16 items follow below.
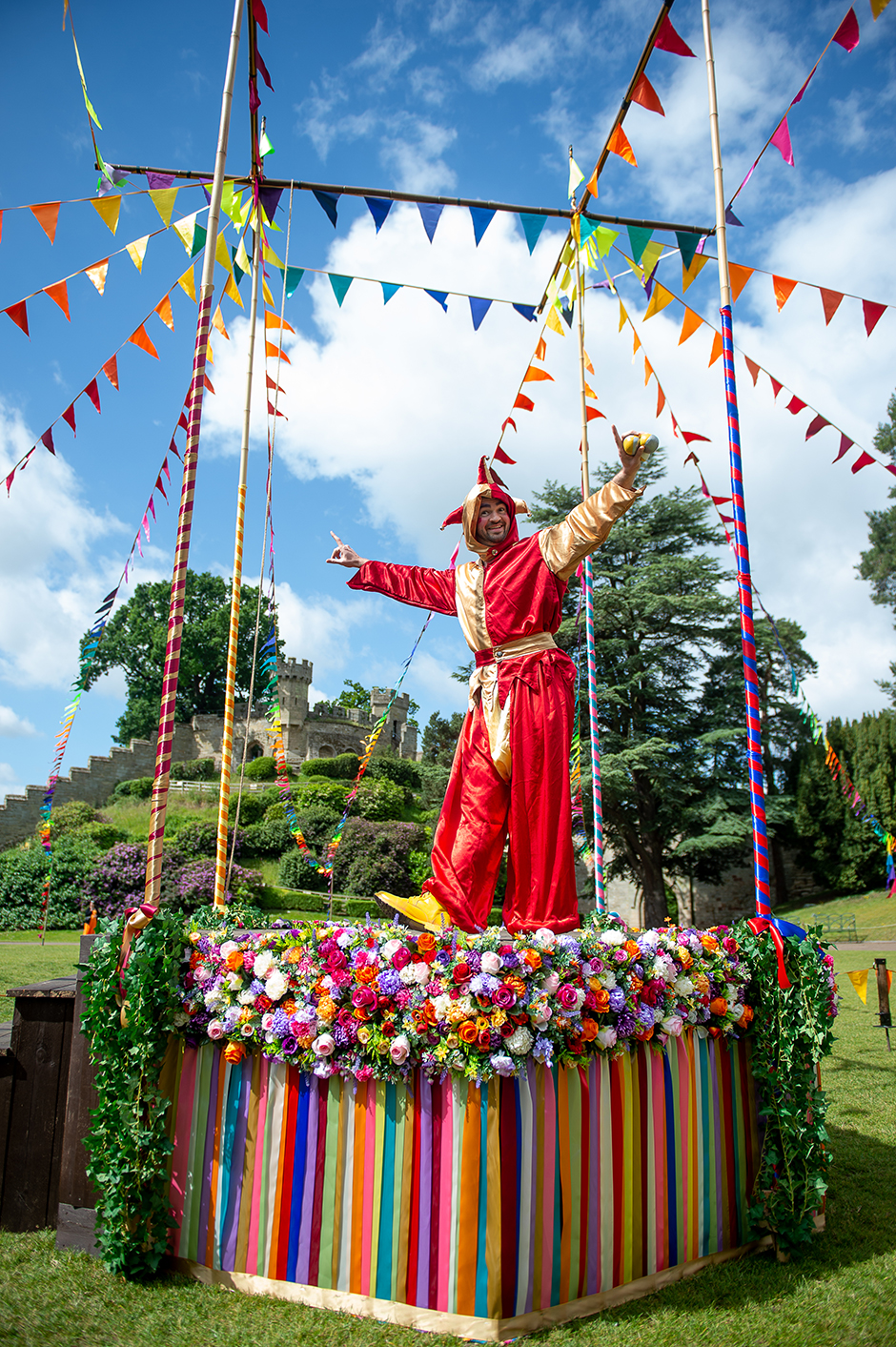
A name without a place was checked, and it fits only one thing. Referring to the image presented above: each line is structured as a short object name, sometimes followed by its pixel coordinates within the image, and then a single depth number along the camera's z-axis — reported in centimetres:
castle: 3341
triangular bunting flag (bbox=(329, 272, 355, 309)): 555
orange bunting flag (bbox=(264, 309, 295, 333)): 603
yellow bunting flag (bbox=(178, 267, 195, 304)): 555
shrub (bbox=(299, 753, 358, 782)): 3500
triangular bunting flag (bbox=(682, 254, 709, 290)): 530
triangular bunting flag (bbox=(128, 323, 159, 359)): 535
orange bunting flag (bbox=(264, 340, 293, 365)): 594
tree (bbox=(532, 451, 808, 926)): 1945
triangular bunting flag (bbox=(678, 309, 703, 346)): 574
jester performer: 390
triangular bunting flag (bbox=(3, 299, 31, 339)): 466
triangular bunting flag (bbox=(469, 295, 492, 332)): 571
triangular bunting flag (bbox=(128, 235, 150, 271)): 496
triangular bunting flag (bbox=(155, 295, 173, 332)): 547
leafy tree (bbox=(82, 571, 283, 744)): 3978
